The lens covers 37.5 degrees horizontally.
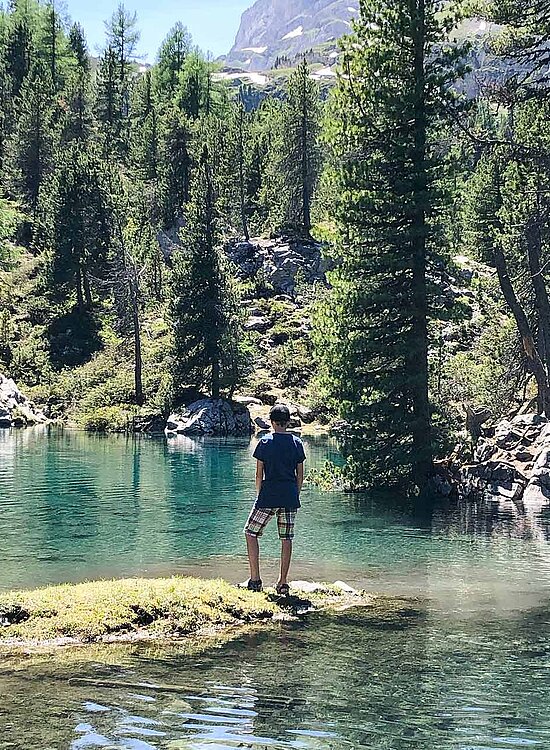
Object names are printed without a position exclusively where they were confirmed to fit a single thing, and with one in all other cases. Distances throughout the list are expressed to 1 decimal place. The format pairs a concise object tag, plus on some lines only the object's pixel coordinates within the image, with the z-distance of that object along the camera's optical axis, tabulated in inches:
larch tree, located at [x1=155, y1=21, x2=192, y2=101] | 4768.2
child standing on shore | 436.5
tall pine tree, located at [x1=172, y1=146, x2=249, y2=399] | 2298.2
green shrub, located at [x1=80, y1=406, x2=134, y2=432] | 2293.3
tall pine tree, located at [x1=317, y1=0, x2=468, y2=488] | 972.6
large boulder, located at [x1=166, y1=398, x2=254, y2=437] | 2166.6
